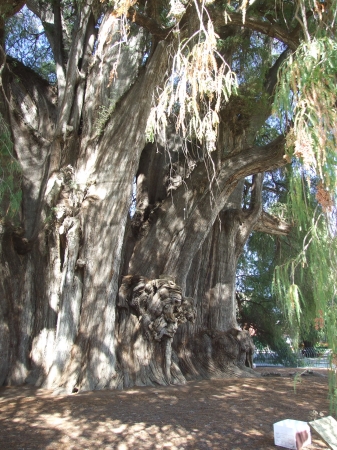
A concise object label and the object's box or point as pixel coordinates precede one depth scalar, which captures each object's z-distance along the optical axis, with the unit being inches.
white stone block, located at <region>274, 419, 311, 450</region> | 135.2
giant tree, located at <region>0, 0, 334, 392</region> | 223.9
